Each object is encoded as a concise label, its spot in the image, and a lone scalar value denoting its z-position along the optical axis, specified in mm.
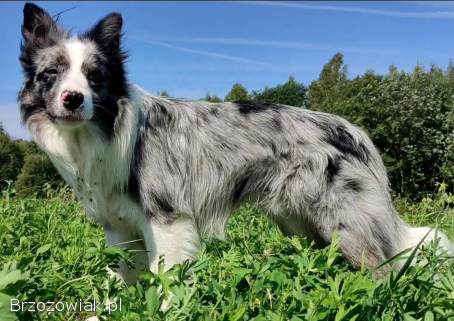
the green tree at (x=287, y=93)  35969
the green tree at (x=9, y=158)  19253
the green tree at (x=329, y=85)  16608
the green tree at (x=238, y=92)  35406
